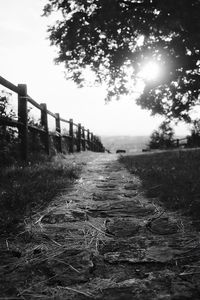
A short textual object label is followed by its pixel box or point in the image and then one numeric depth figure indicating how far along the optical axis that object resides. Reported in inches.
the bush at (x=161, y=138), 1249.3
